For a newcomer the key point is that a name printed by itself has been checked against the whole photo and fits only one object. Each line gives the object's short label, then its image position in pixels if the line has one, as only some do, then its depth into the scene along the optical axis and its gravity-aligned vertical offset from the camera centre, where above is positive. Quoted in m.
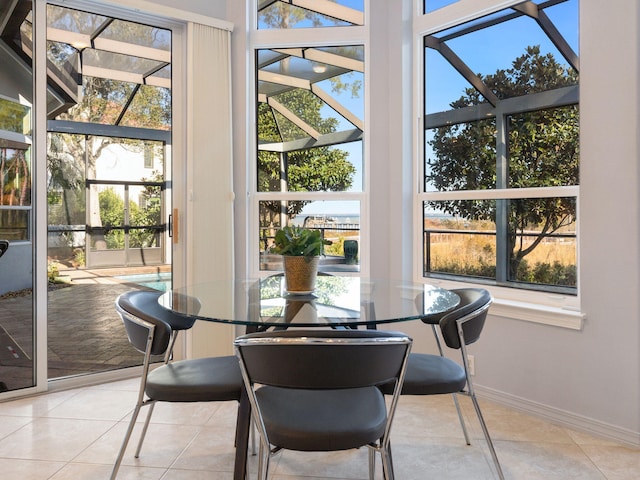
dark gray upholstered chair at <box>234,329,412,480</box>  1.50 -0.43
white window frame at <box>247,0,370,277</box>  3.85 +0.85
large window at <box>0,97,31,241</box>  3.27 +0.40
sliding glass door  3.27 +0.19
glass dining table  1.89 -0.30
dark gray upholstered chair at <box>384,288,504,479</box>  2.07 -0.59
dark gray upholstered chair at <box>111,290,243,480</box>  2.01 -0.59
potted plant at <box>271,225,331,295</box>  2.44 -0.12
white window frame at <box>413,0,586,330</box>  2.94 +0.22
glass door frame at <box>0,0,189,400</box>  3.34 +0.21
